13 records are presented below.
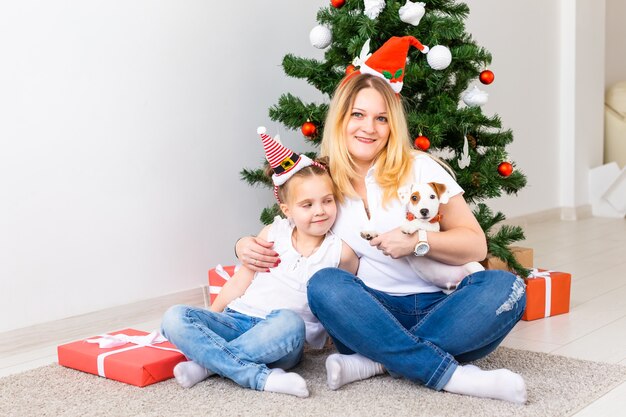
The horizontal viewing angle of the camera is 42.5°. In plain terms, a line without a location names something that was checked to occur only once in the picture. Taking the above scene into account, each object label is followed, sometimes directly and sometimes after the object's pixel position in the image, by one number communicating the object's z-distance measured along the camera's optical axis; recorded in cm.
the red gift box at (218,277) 233
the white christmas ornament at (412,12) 218
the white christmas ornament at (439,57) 217
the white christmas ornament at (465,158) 219
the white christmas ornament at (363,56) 208
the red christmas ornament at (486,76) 233
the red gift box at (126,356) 177
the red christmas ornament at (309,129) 229
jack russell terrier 170
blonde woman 163
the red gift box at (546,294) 229
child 171
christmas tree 220
